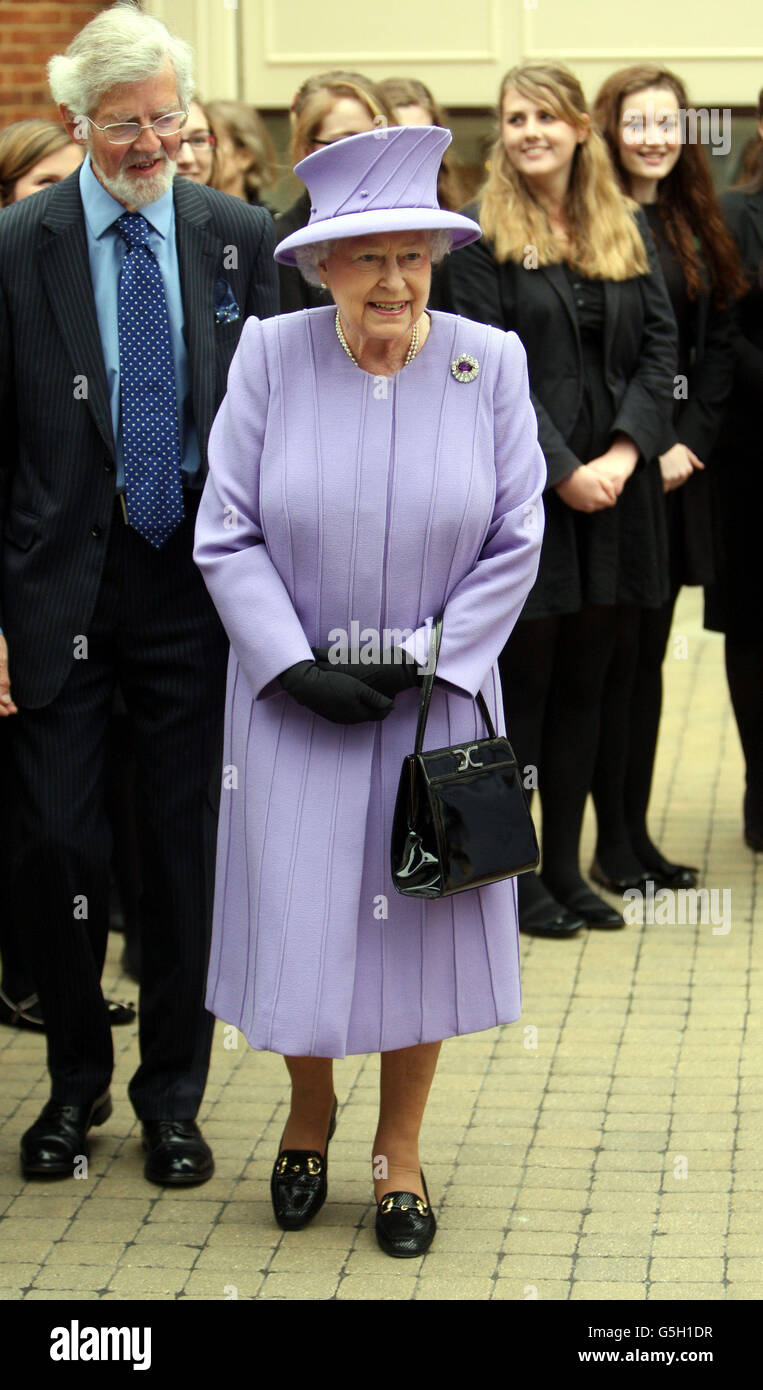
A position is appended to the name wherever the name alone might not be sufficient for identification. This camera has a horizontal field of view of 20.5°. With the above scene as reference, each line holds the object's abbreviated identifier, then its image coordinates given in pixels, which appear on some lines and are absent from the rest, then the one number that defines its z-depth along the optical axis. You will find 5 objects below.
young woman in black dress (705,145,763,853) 6.46
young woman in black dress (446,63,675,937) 5.75
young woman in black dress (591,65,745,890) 6.21
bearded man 4.16
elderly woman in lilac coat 3.80
